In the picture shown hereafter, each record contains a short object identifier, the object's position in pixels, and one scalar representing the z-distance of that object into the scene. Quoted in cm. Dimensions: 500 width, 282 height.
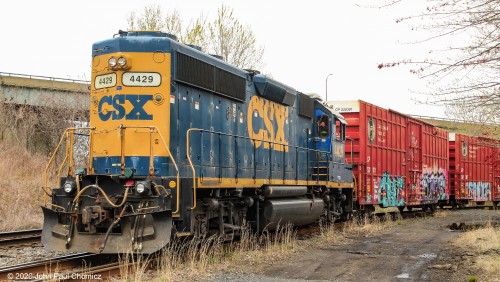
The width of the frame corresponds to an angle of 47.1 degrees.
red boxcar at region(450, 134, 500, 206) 3020
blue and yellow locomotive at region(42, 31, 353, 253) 941
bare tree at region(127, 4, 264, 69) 3120
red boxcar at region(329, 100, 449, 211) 2027
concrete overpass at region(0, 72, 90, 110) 3394
